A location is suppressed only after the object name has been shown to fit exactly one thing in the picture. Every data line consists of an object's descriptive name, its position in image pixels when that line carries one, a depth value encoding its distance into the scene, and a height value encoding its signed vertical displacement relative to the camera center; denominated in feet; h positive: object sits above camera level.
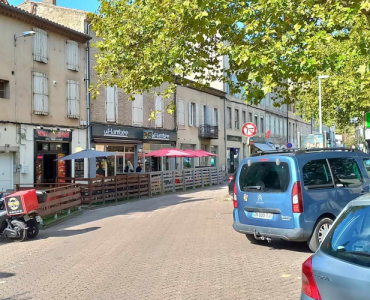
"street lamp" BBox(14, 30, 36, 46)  58.80 +19.37
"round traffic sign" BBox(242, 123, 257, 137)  50.26 +4.12
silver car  8.04 -2.20
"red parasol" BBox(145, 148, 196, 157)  76.68 +2.17
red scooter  29.48 -3.67
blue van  22.43 -1.71
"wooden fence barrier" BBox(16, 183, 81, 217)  38.32 -3.54
